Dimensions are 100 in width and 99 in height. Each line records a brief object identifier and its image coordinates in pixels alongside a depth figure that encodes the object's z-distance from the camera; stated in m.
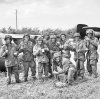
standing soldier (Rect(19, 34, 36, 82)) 7.76
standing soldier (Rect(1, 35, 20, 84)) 7.40
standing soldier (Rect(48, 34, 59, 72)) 7.98
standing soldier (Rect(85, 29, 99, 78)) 7.91
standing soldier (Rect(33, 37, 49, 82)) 7.66
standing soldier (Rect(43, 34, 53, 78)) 8.00
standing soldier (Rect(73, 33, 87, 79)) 7.88
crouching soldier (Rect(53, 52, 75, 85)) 7.10
